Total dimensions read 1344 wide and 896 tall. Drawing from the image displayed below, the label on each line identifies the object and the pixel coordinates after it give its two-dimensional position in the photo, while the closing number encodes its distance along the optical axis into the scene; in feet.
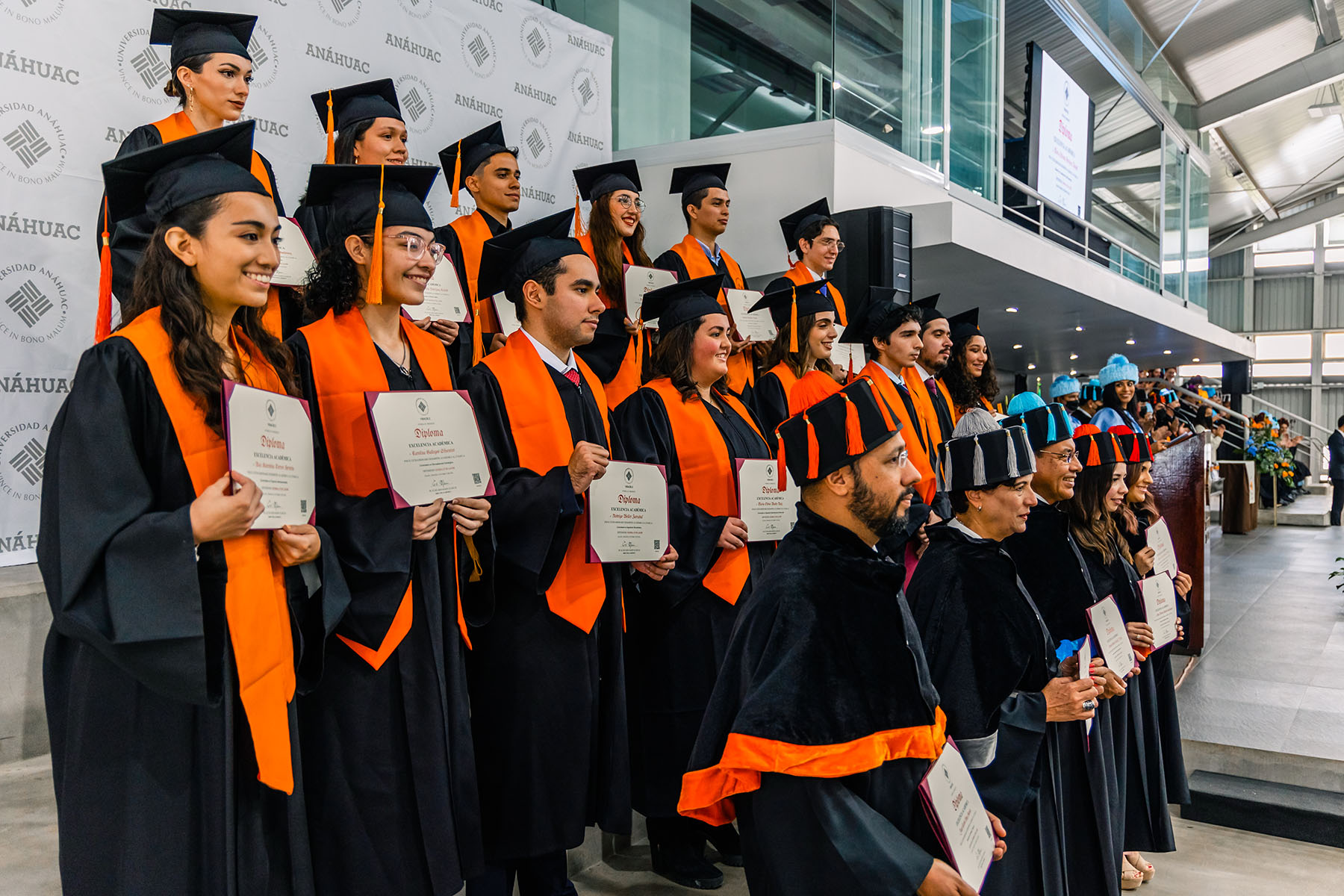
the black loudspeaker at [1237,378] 80.07
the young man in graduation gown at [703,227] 16.14
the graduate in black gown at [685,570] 10.89
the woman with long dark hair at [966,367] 16.81
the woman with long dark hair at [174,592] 5.86
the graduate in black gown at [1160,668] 13.28
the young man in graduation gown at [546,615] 9.10
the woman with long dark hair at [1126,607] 11.51
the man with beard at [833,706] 5.77
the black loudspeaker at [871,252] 18.86
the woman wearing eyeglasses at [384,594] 7.51
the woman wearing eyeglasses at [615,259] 13.65
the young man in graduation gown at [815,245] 16.71
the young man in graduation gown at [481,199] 13.10
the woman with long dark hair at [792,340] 14.42
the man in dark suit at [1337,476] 59.36
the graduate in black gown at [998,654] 7.68
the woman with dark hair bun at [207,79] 10.68
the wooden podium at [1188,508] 21.61
